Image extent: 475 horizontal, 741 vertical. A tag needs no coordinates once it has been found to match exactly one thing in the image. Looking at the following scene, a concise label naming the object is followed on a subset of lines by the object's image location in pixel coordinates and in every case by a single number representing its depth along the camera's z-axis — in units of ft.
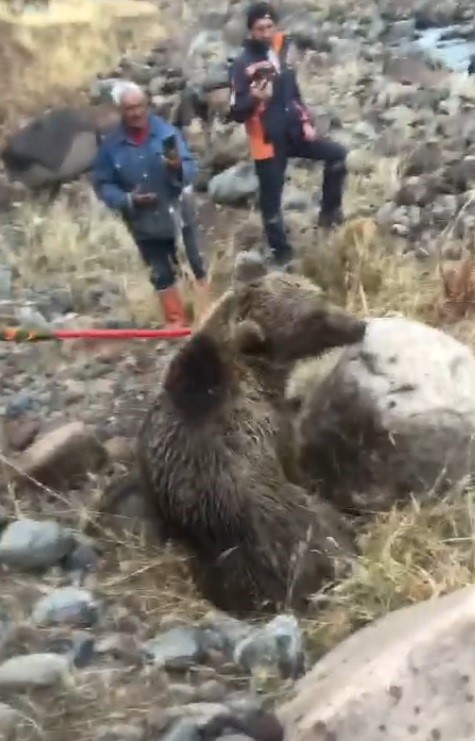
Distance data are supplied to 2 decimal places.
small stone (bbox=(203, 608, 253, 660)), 12.68
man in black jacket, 20.24
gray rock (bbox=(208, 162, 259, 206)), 26.09
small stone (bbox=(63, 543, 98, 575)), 14.32
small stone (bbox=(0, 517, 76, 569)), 14.25
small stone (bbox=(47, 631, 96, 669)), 12.49
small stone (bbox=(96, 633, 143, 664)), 12.57
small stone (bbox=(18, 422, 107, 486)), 15.99
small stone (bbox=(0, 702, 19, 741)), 11.47
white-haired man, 18.37
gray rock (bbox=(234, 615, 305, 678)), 12.16
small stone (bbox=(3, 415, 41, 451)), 17.37
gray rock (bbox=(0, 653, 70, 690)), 12.00
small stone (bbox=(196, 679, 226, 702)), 11.86
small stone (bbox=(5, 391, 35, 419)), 18.28
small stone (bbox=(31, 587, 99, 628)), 13.17
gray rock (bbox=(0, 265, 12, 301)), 22.61
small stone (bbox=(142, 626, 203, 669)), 12.41
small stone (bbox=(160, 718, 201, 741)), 10.91
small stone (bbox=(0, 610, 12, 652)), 12.85
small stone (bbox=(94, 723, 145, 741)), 11.24
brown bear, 13.32
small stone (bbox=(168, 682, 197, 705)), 11.85
